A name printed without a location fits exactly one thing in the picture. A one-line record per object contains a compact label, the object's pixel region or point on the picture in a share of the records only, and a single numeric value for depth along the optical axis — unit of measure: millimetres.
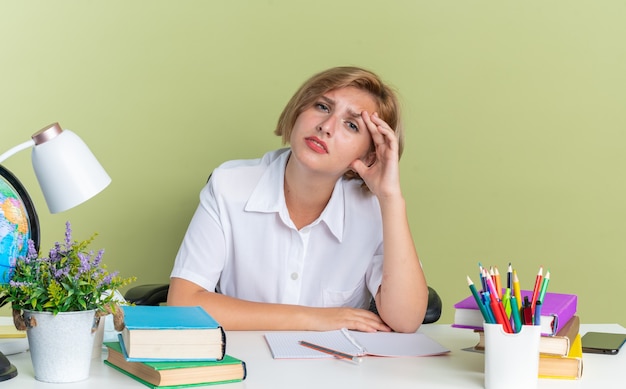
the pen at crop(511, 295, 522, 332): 1229
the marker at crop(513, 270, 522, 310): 1257
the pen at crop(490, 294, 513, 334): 1248
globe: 1200
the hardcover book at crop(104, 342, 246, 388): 1188
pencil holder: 1230
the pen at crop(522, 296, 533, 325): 1248
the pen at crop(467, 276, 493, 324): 1259
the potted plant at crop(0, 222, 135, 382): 1165
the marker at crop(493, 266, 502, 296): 1321
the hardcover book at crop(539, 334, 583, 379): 1343
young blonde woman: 1962
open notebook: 1472
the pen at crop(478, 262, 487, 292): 1310
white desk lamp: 1189
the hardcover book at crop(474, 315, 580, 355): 1348
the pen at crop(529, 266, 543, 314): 1253
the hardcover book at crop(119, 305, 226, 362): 1210
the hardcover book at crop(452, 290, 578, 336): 1361
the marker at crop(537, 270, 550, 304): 1318
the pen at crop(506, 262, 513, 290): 1349
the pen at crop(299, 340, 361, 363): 1415
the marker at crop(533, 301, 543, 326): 1232
